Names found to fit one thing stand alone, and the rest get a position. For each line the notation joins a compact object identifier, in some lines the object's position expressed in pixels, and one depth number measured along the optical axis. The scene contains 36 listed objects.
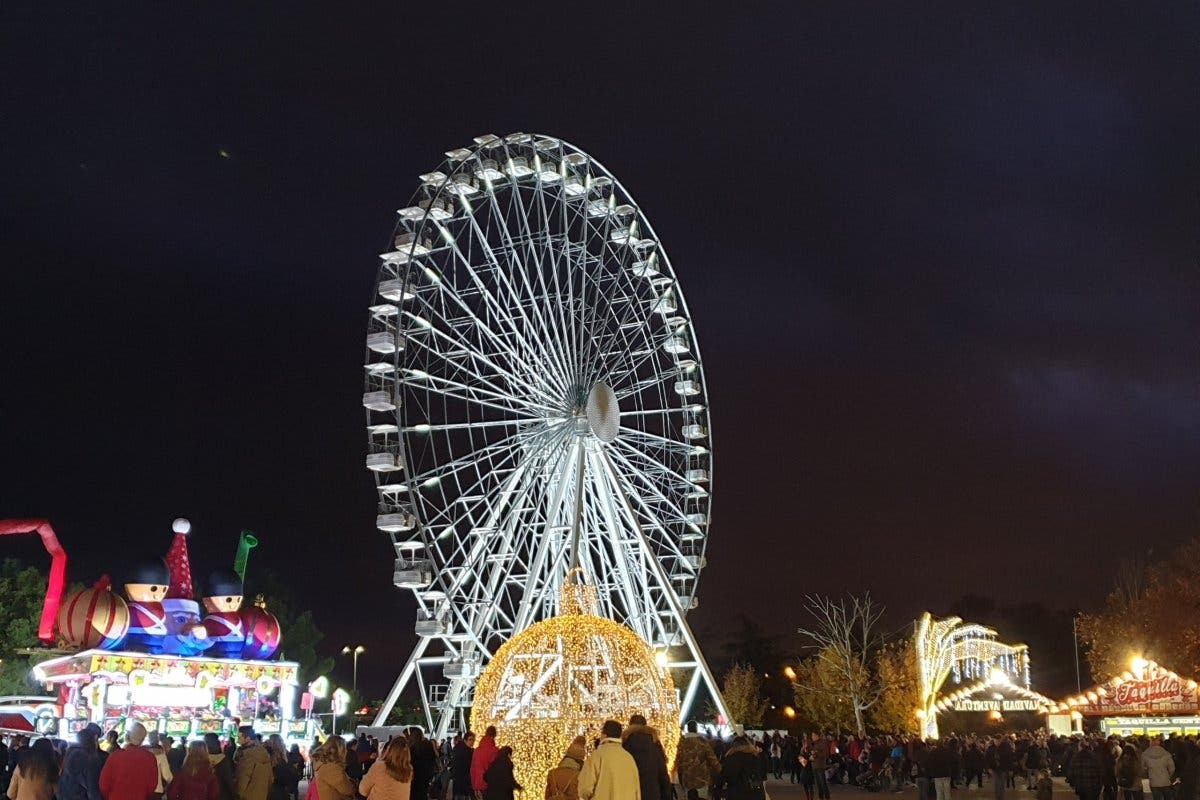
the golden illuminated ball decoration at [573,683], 16.12
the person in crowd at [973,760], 27.78
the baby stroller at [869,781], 31.52
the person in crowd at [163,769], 13.09
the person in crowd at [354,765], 17.92
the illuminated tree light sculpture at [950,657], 42.78
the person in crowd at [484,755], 13.62
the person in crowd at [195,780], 10.44
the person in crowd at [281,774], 16.06
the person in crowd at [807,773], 24.97
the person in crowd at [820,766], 25.62
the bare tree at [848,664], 52.38
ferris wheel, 30.80
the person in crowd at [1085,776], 18.89
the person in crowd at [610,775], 9.10
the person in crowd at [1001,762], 24.98
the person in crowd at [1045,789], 19.52
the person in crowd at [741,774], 11.03
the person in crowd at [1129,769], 20.19
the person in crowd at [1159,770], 18.89
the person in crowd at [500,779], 12.93
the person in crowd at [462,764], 16.73
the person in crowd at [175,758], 16.38
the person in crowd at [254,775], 10.96
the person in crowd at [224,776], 11.43
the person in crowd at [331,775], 8.17
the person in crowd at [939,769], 21.81
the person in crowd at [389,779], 8.30
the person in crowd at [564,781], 10.81
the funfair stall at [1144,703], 33.44
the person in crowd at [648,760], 10.45
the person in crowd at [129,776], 10.21
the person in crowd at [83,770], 11.24
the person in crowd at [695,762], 11.91
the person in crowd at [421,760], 13.40
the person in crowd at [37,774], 9.60
